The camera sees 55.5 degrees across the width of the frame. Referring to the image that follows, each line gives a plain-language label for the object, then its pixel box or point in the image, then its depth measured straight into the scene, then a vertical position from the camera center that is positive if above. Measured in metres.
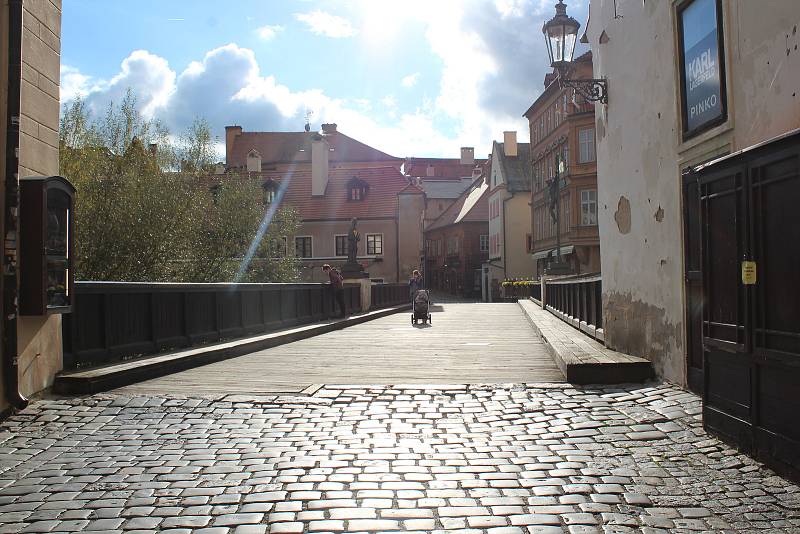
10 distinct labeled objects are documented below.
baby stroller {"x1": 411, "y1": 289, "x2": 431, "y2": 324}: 21.66 -0.78
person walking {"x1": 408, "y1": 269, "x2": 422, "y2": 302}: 32.27 -0.01
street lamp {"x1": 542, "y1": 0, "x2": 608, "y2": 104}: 11.50 +3.69
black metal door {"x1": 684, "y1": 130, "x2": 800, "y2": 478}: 4.62 -0.15
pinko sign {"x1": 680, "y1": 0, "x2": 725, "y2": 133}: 6.71 +1.96
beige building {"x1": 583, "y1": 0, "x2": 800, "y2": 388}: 5.82 +1.44
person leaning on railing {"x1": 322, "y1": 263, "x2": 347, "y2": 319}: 21.59 -0.09
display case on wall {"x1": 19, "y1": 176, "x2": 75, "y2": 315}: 7.21 +0.34
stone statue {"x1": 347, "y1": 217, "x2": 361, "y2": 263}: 28.05 +1.44
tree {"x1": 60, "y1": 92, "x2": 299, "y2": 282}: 19.91 +2.29
